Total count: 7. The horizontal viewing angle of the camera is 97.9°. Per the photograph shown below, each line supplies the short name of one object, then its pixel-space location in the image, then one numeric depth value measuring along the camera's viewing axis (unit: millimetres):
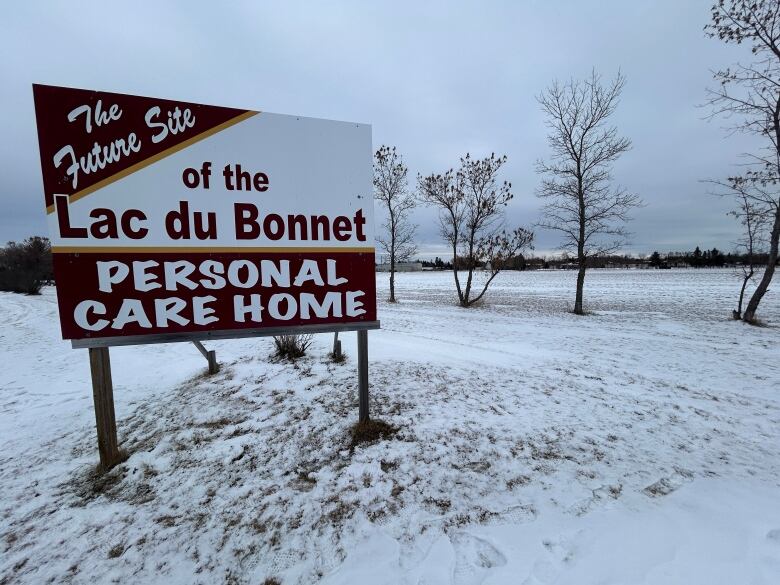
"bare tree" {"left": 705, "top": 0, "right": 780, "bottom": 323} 10766
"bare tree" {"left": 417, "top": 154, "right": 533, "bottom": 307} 17609
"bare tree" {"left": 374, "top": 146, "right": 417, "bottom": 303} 21016
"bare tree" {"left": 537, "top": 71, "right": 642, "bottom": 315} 14781
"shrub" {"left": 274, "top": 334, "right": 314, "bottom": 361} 6289
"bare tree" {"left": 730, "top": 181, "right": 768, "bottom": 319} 12045
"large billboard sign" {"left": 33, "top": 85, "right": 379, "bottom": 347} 3012
